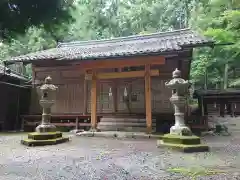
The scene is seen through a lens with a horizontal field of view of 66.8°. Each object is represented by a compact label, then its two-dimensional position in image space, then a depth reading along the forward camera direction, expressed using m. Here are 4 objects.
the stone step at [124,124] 7.68
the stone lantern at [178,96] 5.38
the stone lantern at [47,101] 6.20
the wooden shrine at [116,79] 7.07
